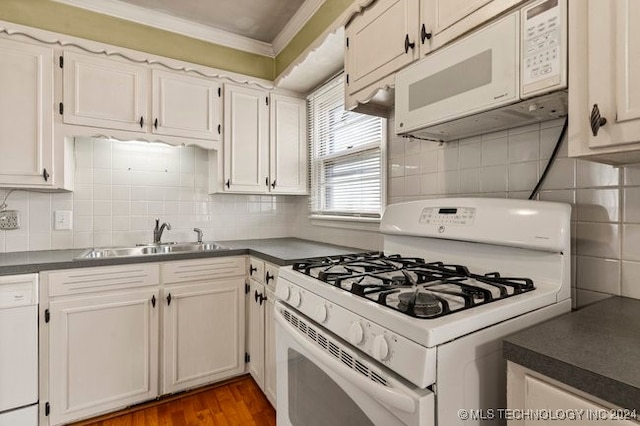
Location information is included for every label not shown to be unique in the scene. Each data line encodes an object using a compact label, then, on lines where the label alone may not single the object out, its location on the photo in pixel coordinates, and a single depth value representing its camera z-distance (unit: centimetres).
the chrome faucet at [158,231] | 239
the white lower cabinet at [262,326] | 189
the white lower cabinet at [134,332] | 173
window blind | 209
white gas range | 73
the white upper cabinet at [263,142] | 246
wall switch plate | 215
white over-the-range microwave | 89
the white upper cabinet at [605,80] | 74
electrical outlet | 201
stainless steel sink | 216
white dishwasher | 160
